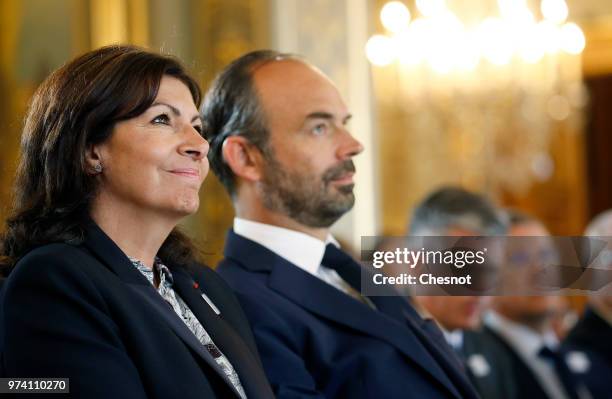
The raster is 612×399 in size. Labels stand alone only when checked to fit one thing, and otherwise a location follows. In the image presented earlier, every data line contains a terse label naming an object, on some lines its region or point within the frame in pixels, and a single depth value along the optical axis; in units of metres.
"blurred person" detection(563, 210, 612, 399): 6.66
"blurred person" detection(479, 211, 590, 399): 6.33
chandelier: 12.68
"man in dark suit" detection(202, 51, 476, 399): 4.16
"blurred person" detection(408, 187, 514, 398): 6.28
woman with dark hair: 2.98
